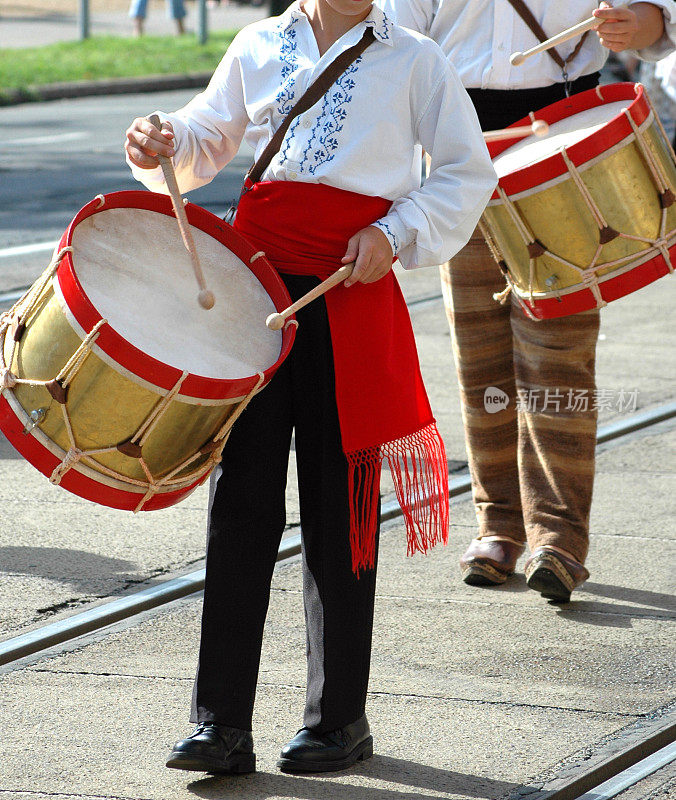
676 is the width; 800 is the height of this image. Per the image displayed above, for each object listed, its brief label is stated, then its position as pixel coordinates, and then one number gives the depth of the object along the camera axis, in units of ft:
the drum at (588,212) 26.35
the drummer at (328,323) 21.48
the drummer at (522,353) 28.19
